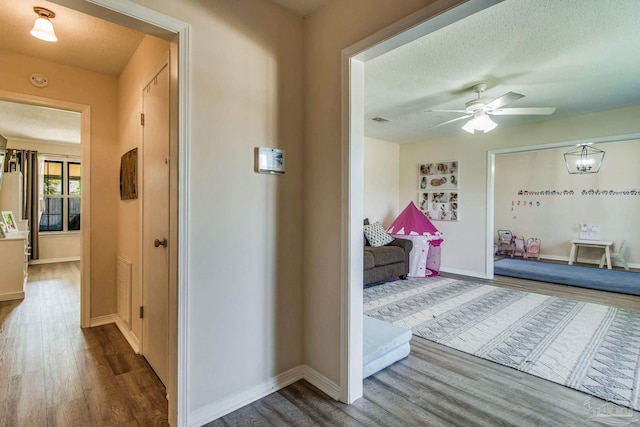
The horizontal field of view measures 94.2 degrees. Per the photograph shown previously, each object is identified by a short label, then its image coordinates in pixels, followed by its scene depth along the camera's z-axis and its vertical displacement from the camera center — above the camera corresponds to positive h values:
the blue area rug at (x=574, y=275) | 4.60 -1.13
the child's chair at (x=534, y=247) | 7.02 -0.84
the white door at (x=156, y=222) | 1.91 -0.11
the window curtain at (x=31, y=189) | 5.73 +0.32
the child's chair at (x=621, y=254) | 6.02 -0.85
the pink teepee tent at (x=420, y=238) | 5.11 -0.48
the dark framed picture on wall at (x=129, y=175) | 2.51 +0.28
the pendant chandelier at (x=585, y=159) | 6.14 +1.14
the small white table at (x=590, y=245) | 5.98 -0.70
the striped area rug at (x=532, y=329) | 2.14 -1.15
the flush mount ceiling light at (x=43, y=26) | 1.95 +1.18
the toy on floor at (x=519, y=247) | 7.17 -0.86
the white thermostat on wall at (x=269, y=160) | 1.86 +0.31
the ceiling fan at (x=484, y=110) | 3.15 +1.12
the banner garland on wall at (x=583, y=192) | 5.96 +0.43
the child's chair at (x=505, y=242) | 7.39 -0.77
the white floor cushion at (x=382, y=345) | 2.10 -1.01
